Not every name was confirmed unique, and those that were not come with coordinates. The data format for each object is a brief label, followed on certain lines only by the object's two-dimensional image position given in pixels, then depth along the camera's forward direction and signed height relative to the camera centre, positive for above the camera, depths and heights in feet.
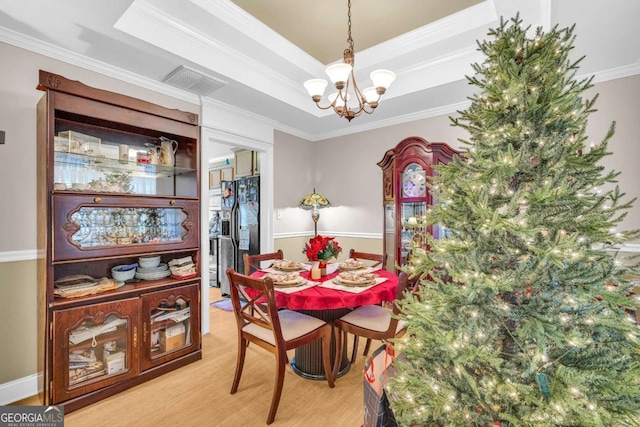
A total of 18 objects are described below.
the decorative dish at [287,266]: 8.47 -1.55
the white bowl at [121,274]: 7.61 -1.59
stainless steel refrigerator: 13.44 -0.48
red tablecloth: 6.17 -1.83
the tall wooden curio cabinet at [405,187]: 10.52 +1.00
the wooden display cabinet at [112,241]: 6.21 -0.68
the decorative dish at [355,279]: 6.84 -1.59
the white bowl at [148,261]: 8.05 -1.33
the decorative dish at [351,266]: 8.61 -1.57
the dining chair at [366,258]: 8.28 -1.54
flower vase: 7.94 -1.52
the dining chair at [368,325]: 6.72 -2.68
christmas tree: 2.48 -0.65
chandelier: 6.52 +3.10
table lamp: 13.58 +0.46
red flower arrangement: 7.50 -0.95
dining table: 6.20 -1.84
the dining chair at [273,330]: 5.98 -2.64
